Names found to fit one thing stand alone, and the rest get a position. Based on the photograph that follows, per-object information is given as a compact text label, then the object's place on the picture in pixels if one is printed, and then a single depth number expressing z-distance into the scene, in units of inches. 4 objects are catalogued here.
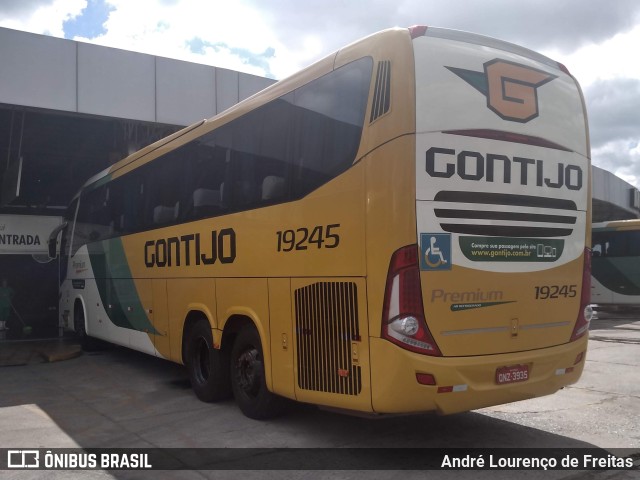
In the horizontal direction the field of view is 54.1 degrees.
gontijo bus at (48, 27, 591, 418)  205.5
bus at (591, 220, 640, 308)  938.7
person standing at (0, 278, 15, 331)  682.8
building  495.8
